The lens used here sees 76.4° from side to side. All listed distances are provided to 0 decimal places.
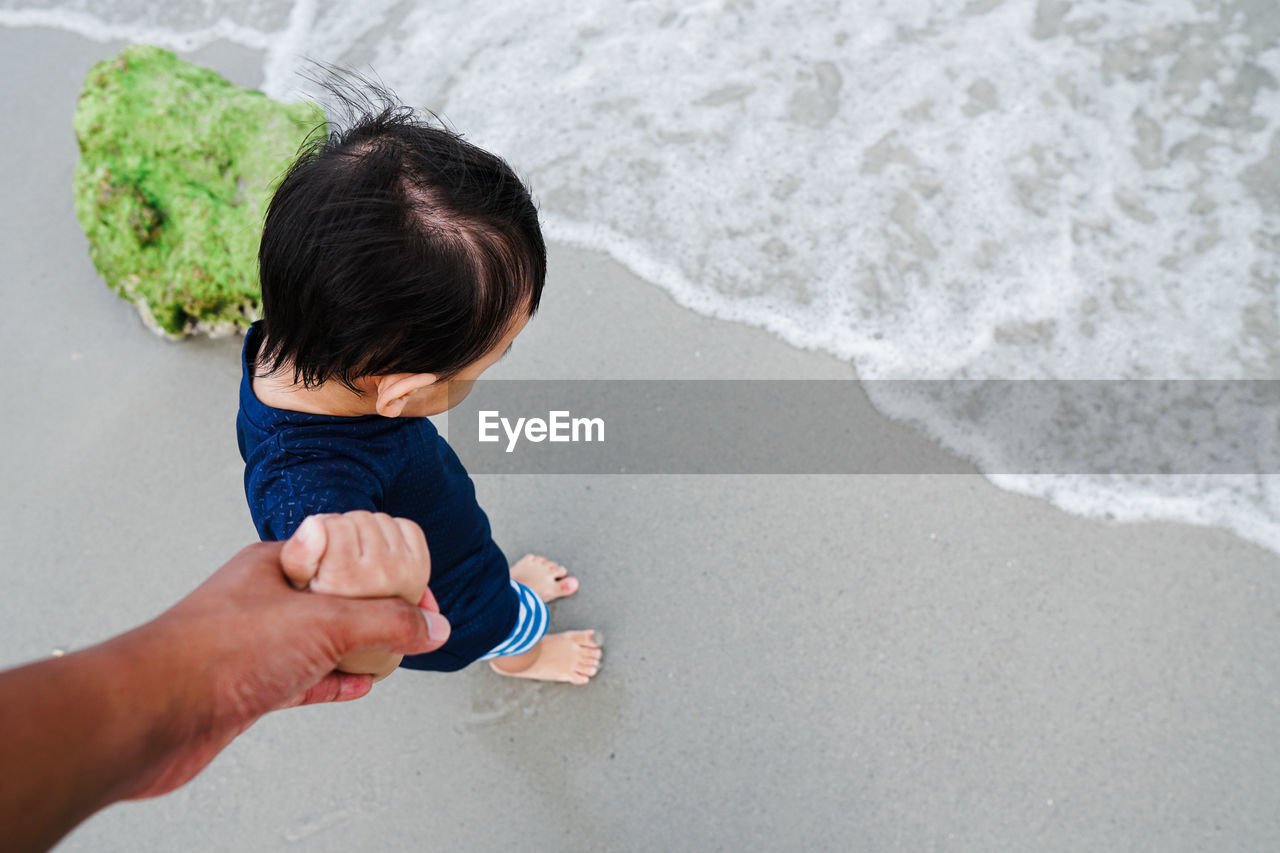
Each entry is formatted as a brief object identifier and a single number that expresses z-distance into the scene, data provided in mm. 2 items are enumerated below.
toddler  934
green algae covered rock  2256
